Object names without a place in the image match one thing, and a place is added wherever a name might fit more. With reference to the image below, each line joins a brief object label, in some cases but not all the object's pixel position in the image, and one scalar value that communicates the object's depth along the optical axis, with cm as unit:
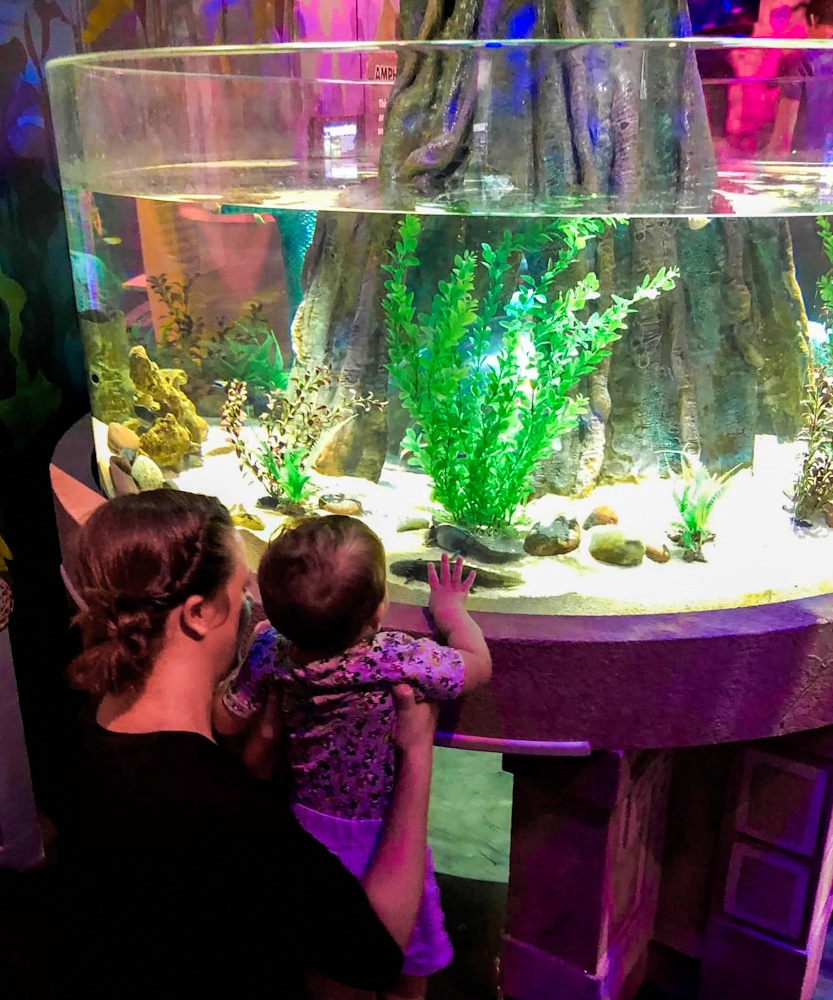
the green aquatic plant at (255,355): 240
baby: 147
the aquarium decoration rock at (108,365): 265
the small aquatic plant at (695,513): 217
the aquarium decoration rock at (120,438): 259
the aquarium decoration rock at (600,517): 229
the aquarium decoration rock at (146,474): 244
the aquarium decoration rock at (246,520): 229
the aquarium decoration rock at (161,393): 272
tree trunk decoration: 233
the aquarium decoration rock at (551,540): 214
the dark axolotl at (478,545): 212
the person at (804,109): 193
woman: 133
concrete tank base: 175
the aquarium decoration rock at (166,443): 262
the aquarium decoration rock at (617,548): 210
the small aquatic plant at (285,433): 232
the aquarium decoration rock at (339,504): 238
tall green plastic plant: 205
